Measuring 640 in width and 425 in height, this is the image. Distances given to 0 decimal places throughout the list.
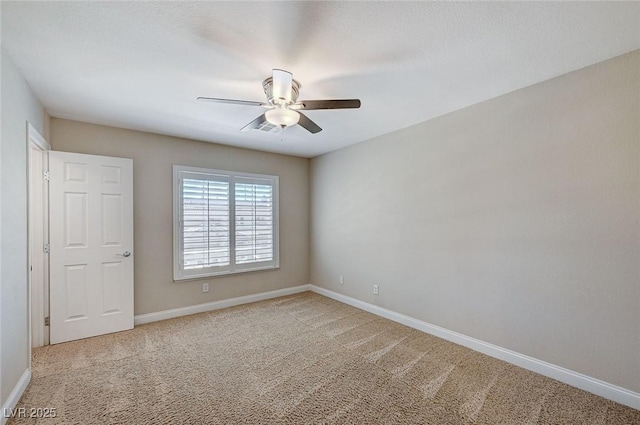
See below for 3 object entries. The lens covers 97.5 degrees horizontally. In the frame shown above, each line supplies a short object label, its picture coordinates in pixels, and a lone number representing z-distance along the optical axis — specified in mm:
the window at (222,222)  4043
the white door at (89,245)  3131
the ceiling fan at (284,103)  2002
